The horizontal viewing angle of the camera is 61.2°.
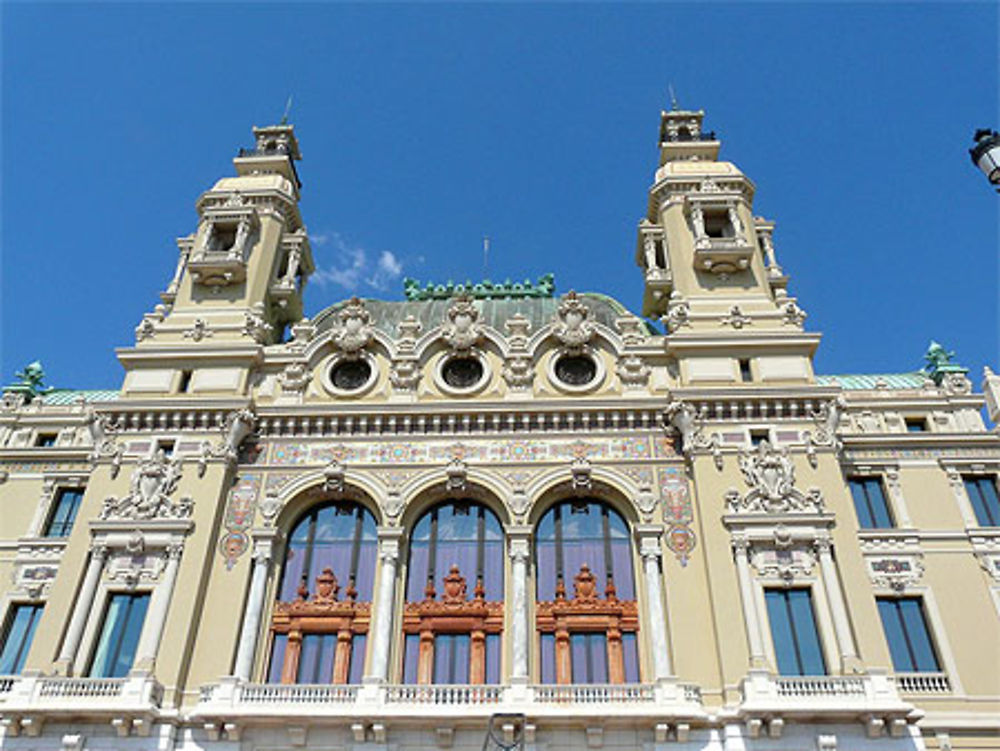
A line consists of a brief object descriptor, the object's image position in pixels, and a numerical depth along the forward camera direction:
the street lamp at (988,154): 14.29
